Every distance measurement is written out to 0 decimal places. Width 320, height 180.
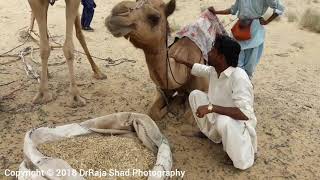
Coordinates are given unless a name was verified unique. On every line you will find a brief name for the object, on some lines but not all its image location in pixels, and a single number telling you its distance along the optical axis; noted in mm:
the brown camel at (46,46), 4910
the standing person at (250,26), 5031
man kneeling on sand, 3859
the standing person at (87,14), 8508
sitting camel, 3838
